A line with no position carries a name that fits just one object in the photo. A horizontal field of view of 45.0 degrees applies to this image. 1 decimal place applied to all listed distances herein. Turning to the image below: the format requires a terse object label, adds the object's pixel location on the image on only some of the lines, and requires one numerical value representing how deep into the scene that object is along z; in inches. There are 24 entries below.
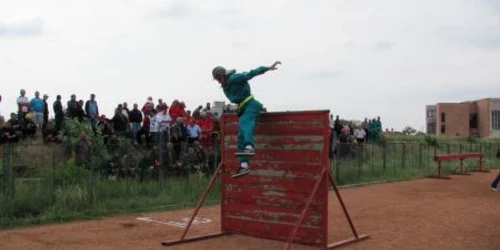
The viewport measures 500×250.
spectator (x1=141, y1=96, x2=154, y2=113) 768.9
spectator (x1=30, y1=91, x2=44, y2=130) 774.5
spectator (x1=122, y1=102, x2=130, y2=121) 754.9
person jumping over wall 356.2
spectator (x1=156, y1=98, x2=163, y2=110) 752.5
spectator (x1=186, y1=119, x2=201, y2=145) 697.6
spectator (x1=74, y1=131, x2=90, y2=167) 524.7
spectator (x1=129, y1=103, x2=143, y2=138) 757.3
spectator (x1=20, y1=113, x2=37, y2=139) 702.5
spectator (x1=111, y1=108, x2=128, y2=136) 735.1
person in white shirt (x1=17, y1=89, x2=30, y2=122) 737.1
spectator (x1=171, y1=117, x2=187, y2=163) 681.6
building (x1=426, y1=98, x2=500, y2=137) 3026.6
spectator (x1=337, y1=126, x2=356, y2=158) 775.1
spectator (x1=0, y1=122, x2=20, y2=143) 641.0
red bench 895.1
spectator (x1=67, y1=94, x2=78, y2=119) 764.6
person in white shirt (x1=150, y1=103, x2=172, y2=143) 707.4
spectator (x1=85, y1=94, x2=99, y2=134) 777.6
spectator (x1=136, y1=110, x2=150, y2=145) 707.6
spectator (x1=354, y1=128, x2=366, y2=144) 1085.1
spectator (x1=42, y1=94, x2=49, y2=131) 783.0
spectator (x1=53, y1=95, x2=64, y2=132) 766.5
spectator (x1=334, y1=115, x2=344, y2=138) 1016.5
